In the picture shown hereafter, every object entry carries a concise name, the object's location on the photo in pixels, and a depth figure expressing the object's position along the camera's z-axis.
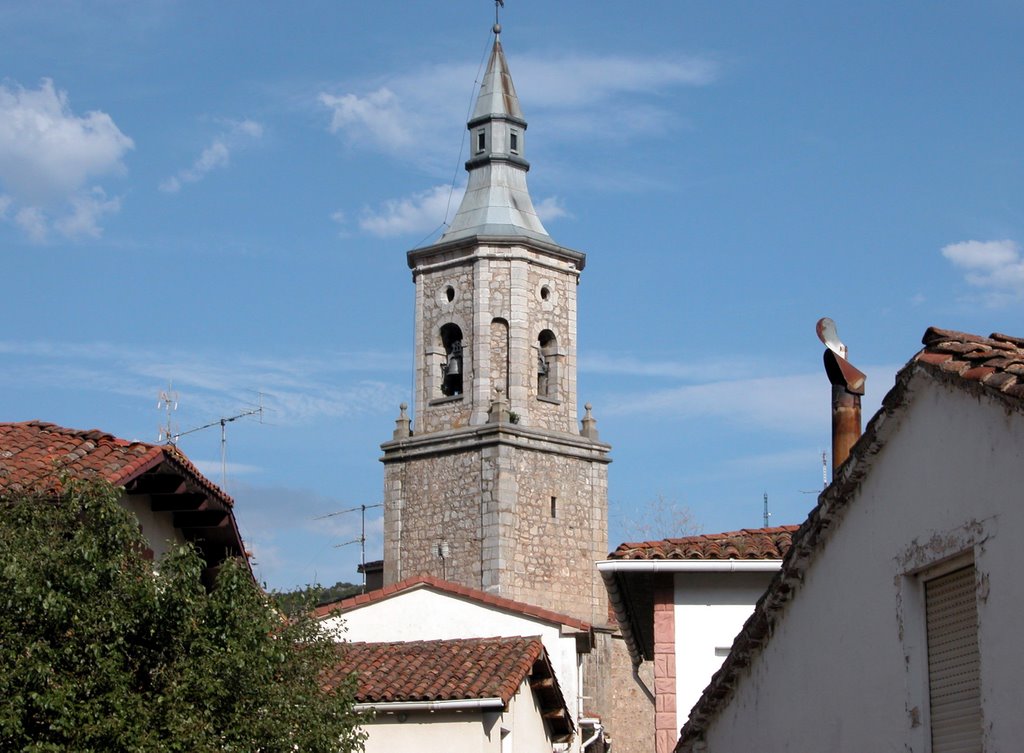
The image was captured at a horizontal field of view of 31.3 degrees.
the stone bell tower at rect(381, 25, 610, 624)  45.62
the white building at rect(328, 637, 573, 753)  22.20
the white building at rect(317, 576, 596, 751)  31.06
